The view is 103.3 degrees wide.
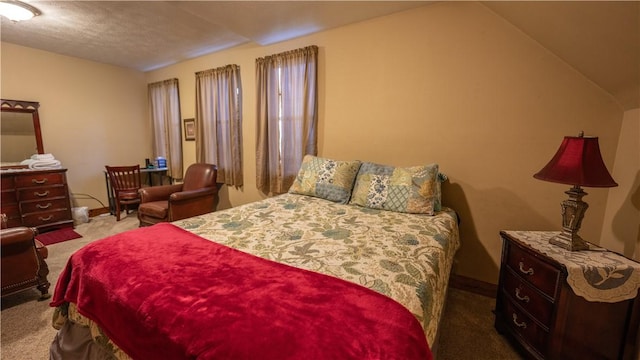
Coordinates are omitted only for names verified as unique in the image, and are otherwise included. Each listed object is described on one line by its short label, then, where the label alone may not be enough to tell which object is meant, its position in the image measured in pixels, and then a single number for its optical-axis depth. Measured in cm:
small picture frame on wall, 405
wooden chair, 380
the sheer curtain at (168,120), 420
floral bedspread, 101
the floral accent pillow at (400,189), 194
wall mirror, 332
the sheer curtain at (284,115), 282
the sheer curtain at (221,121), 344
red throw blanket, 69
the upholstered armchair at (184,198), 300
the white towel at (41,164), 334
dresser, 310
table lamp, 130
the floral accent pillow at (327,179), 229
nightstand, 120
